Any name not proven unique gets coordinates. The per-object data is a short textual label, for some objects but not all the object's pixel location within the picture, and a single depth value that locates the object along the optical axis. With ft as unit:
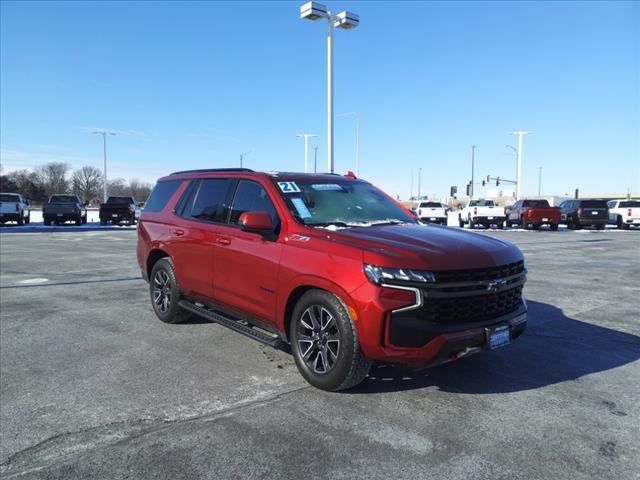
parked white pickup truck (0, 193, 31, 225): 92.58
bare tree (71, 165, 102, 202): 374.84
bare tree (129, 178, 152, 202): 398.58
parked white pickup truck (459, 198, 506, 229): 100.78
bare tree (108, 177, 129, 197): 415.85
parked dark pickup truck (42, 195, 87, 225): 97.25
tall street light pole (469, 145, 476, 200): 246.47
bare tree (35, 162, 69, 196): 350.02
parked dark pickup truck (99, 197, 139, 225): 98.17
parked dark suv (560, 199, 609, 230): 97.04
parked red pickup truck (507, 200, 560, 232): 94.84
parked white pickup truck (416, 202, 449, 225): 104.17
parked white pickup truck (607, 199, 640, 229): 97.88
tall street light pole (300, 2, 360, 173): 52.16
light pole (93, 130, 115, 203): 194.28
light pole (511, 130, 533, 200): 173.06
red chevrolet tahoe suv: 11.75
